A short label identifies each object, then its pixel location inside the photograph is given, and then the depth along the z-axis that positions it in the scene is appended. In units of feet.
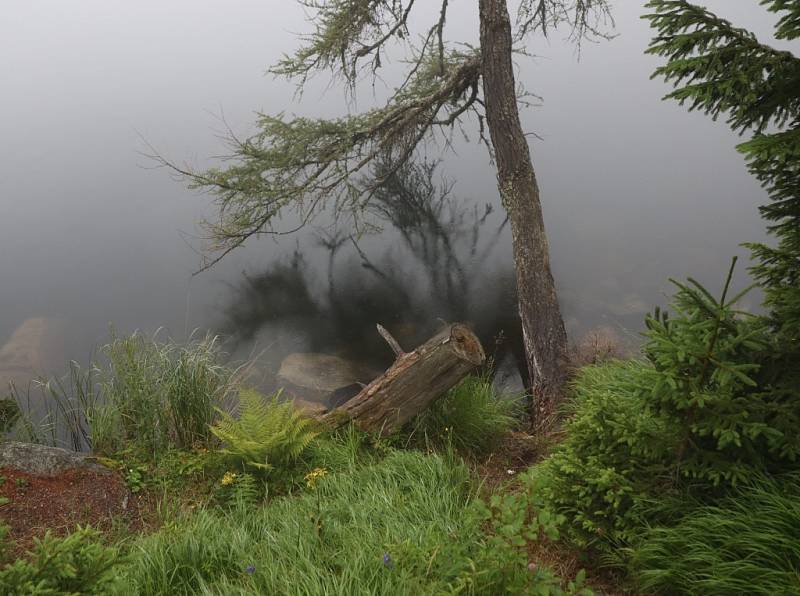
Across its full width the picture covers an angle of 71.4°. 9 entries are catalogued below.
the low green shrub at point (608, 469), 9.56
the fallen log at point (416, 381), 16.80
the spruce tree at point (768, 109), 8.30
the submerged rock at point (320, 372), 30.63
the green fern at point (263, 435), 15.17
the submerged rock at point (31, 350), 33.06
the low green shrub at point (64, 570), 7.14
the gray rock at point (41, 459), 15.14
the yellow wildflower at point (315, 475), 13.91
